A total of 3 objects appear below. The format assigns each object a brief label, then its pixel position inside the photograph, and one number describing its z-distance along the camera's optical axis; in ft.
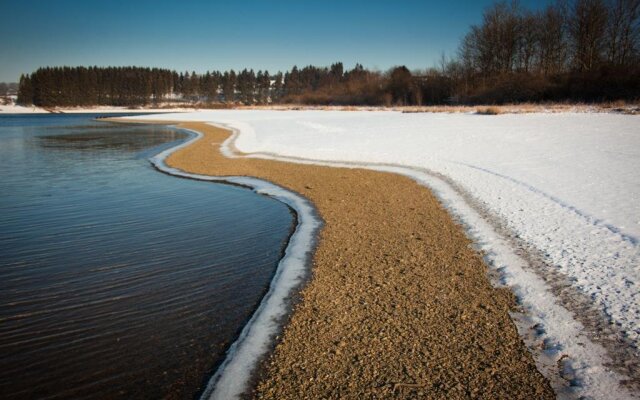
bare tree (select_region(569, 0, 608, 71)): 156.04
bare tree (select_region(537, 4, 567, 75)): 180.04
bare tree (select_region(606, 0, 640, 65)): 147.23
